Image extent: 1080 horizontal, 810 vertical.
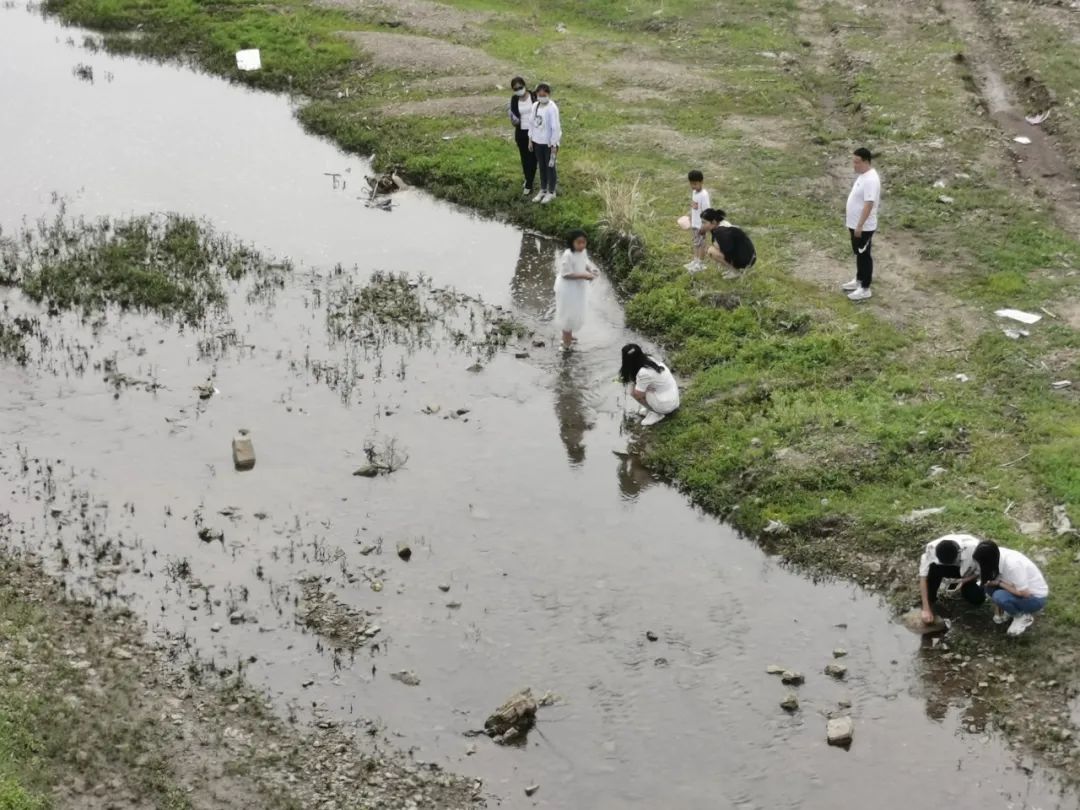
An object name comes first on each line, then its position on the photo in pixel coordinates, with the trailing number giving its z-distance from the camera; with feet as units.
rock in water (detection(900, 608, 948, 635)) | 41.16
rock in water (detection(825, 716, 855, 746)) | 37.32
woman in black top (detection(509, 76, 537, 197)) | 74.02
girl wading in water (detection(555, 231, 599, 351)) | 57.72
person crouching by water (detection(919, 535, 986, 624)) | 40.65
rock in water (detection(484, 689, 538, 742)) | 37.91
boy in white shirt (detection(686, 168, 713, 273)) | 62.64
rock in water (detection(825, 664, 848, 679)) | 40.19
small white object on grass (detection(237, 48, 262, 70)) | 102.83
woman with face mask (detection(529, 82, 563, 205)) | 71.72
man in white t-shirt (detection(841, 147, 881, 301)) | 57.88
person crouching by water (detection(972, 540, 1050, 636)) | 39.55
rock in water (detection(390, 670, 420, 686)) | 40.16
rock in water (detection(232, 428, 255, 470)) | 51.16
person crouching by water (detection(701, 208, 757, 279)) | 62.95
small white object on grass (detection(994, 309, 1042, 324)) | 58.18
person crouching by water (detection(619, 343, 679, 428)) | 53.06
